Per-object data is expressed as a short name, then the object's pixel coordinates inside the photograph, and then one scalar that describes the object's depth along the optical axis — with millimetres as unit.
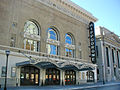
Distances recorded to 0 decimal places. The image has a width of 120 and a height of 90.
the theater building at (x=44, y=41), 16507
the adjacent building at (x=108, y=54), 33737
